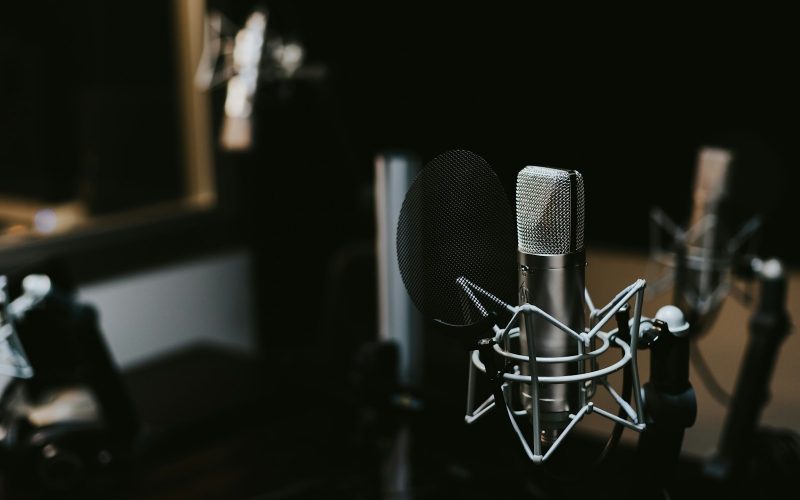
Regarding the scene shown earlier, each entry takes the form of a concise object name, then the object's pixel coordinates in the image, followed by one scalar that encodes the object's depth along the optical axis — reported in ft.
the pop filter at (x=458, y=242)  2.99
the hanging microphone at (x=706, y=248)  5.25
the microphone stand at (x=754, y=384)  5.22
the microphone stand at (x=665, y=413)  3.21
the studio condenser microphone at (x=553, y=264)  2.86
